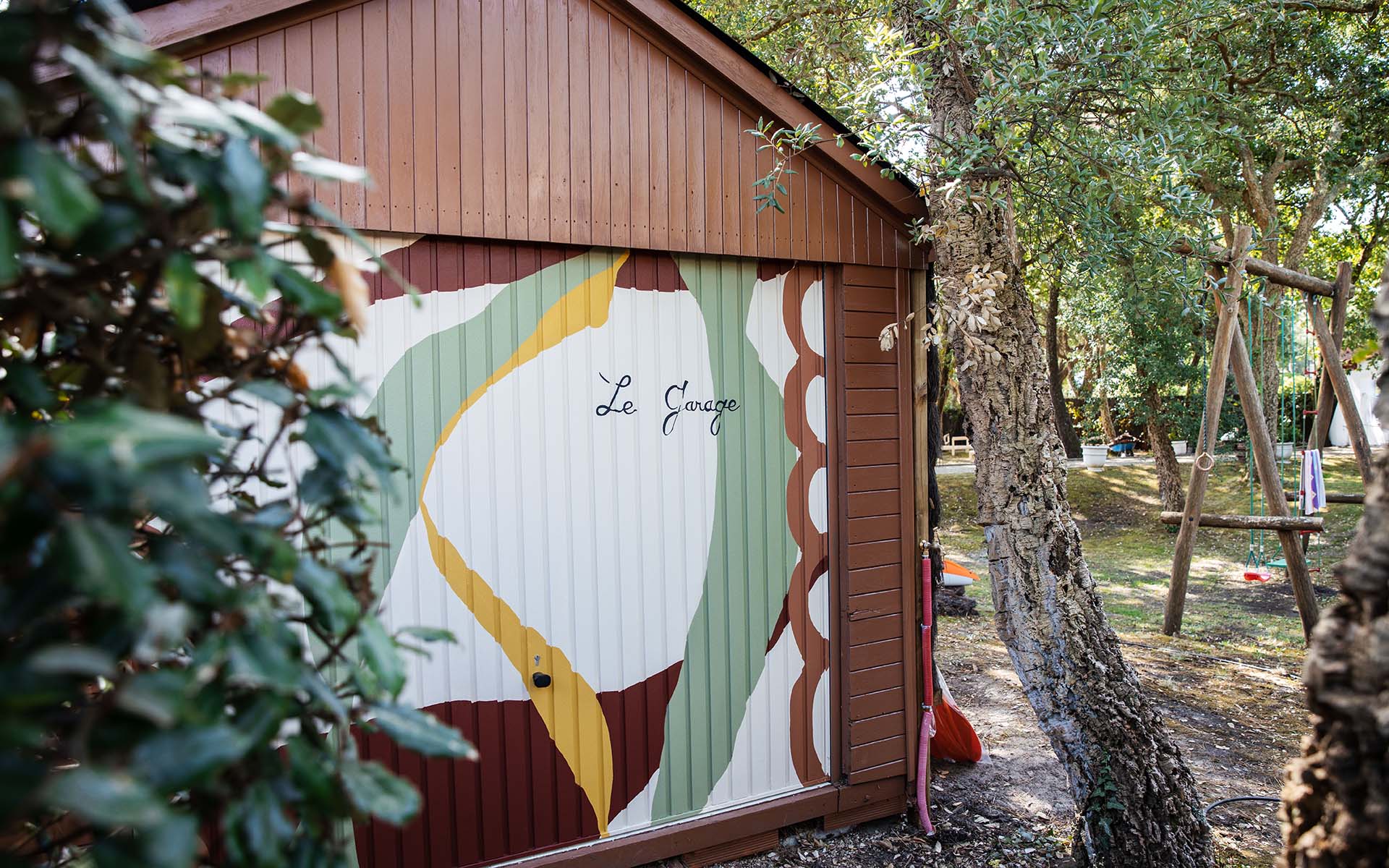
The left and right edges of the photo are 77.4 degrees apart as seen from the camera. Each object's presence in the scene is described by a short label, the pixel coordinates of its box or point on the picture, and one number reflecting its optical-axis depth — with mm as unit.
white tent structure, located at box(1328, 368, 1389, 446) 11039
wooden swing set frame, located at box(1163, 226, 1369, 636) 6048
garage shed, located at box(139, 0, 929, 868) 3109
